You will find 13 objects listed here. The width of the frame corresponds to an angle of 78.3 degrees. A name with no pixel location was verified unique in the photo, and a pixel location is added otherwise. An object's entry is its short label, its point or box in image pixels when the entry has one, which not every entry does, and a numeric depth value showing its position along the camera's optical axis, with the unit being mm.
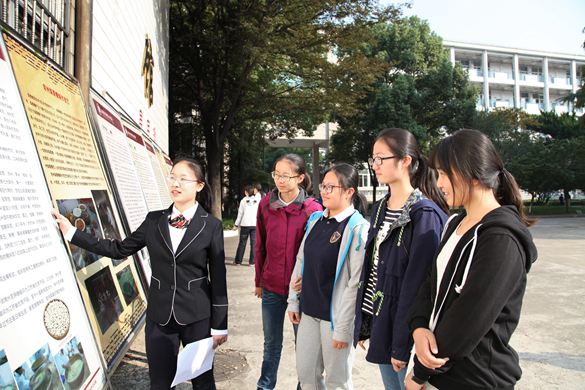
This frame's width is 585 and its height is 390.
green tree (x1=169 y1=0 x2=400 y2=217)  11656
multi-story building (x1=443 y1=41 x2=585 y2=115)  43656
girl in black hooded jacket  1284
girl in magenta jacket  2734
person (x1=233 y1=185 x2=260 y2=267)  8328
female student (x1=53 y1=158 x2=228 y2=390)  2117
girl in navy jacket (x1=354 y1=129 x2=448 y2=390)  1787
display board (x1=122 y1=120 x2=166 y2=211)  4449
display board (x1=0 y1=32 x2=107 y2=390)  1323
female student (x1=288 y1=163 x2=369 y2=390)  2234
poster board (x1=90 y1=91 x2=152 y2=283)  3150
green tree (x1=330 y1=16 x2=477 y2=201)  24281
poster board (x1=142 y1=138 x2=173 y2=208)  5938
